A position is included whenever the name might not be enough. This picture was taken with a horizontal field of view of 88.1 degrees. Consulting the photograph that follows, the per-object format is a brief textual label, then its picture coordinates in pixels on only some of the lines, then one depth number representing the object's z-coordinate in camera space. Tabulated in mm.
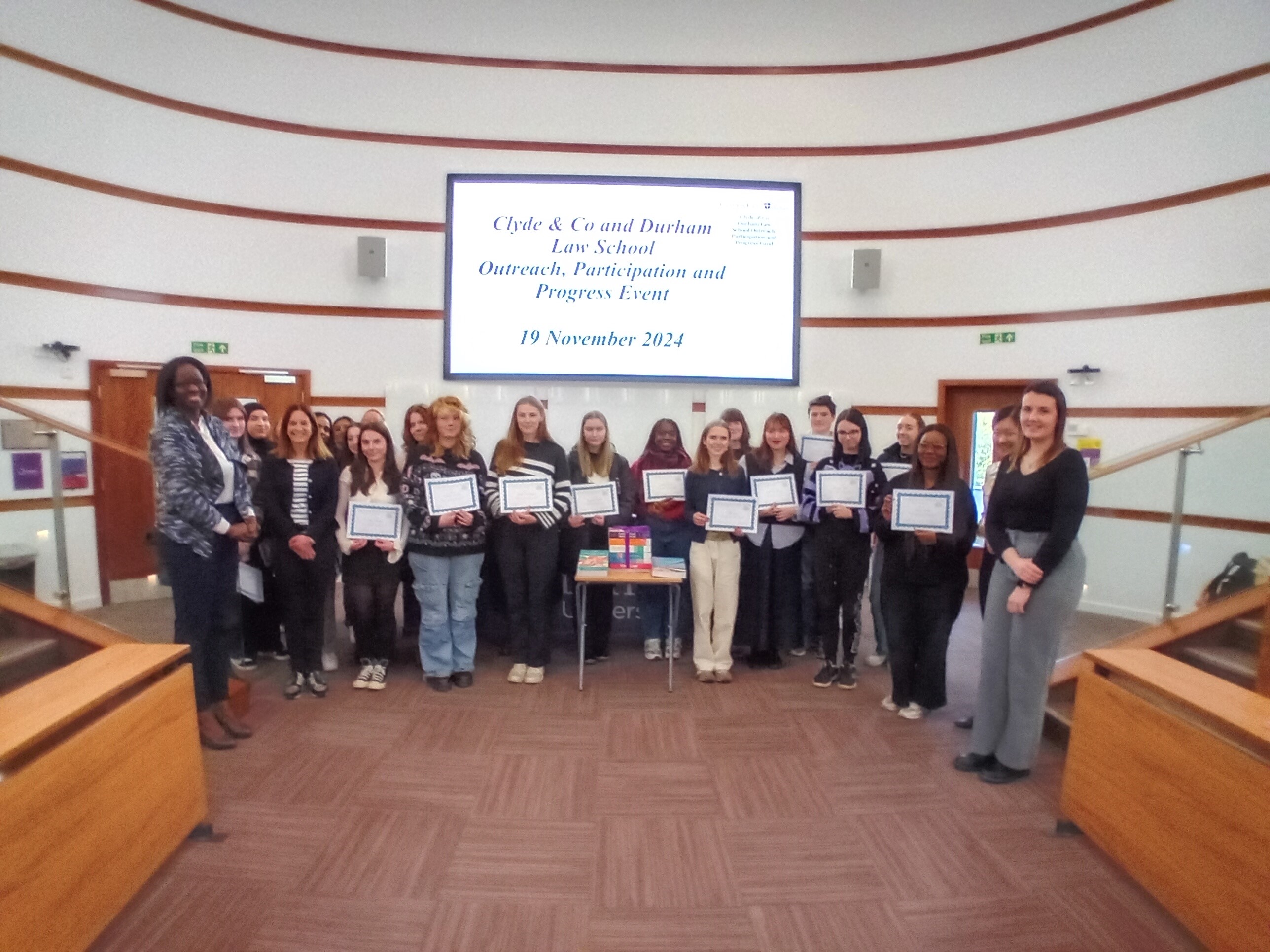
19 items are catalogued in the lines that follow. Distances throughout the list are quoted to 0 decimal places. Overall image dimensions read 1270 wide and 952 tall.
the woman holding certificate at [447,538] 3393
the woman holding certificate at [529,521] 3494
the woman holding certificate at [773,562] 3783
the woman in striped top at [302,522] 3369
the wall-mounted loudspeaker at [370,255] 5832
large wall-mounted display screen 5855
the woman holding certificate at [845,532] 3461
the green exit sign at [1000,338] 5820
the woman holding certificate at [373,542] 3398
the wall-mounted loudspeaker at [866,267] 5996
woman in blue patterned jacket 2629
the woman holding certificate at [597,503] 3703
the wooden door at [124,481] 4996
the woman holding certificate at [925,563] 3082
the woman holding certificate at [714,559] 3703
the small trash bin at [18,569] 2867
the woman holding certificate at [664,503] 3959
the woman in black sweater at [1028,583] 2439
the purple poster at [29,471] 2945
